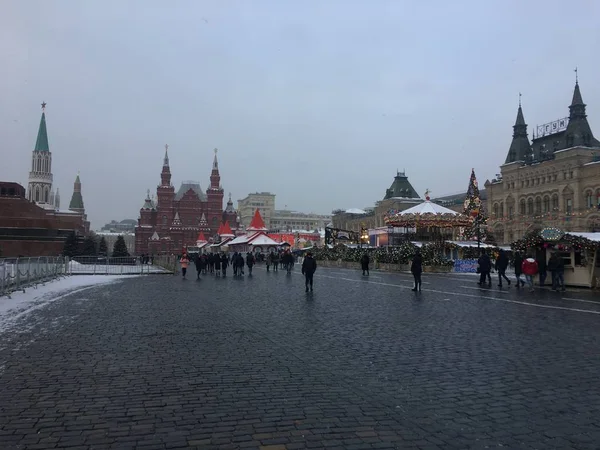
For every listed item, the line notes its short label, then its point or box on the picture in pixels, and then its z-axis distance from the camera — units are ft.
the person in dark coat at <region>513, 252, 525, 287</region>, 66.13
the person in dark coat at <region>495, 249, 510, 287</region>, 66.80
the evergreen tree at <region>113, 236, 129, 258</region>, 213.93
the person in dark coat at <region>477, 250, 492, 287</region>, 68.44
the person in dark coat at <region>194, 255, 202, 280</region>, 99.53
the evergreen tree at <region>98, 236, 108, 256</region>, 251.15
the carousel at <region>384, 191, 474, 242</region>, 123.75
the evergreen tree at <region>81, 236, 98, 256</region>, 191.46
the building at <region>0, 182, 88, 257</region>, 184.03
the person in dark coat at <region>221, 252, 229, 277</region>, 99.45
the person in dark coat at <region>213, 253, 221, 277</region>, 103.15
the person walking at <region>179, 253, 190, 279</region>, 94.68
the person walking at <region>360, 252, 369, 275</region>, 97.15
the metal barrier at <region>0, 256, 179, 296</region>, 53.93
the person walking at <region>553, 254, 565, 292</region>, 59.72
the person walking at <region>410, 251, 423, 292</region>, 58.78
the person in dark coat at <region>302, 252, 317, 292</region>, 58.59
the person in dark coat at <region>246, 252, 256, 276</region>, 103.80
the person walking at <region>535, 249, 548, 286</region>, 65.31
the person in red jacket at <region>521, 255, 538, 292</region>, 61.52
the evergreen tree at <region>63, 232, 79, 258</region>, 177.99
